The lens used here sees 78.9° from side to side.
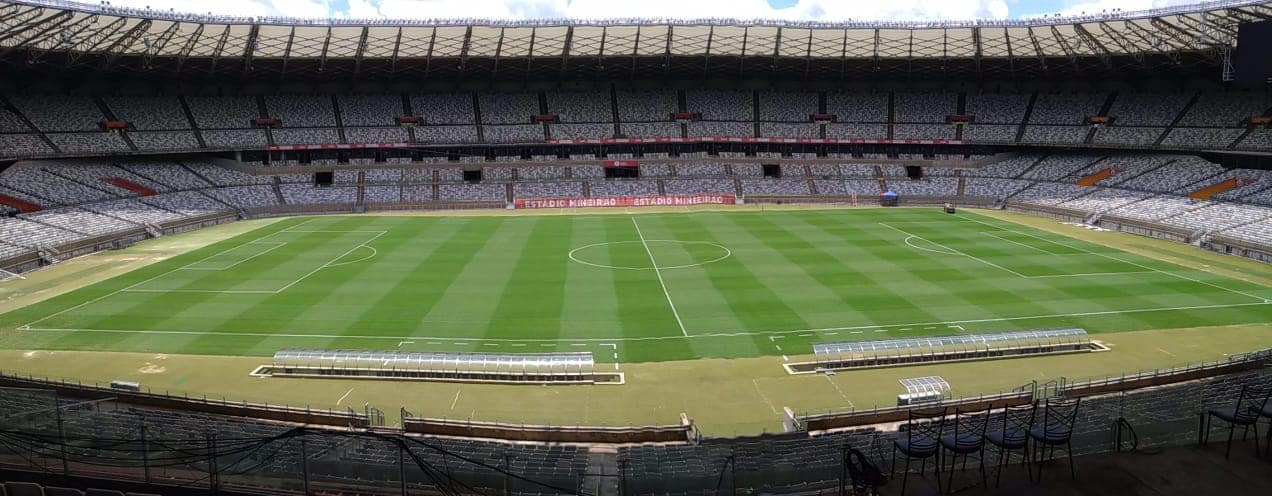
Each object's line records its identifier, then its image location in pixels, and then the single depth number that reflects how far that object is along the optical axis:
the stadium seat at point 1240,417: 14.20
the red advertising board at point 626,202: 84.88
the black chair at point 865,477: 12.49
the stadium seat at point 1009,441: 13.77
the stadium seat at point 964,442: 14.00
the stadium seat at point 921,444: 13.55
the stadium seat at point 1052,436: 13.66
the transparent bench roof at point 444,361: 30.08
